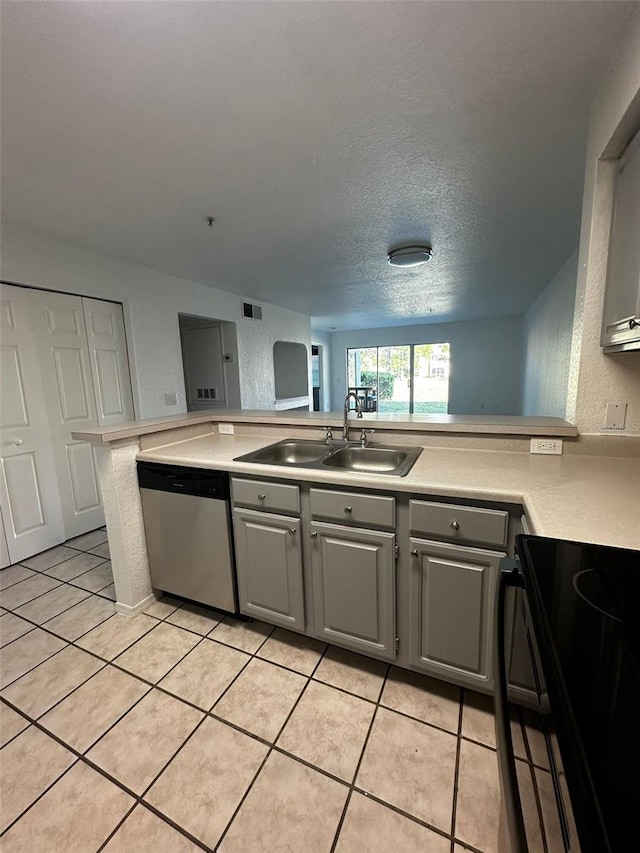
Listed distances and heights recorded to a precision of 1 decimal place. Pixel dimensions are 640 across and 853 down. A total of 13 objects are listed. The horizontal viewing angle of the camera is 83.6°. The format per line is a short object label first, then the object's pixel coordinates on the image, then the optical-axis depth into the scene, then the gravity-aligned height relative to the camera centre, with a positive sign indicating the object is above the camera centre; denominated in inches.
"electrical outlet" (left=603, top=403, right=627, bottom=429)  60.7 -8.1
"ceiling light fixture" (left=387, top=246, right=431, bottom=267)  120.6 +40.0
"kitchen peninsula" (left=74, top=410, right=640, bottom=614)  43.8 -16.1
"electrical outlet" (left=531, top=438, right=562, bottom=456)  65.6 -14.0
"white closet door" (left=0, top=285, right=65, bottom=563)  99.7 -16.9
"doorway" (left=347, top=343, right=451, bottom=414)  325.1 -1.1
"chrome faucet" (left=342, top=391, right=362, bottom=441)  79.3 -8.1
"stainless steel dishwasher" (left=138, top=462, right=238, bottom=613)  71.7 -31.9
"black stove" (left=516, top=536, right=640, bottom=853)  13.7 -16.8
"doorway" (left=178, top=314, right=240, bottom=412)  188.2 +8.9
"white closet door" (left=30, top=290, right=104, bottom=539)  108.6 -4.2
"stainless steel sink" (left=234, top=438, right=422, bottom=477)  73.3 -16.9
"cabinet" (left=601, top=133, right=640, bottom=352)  45.6 +14.2
